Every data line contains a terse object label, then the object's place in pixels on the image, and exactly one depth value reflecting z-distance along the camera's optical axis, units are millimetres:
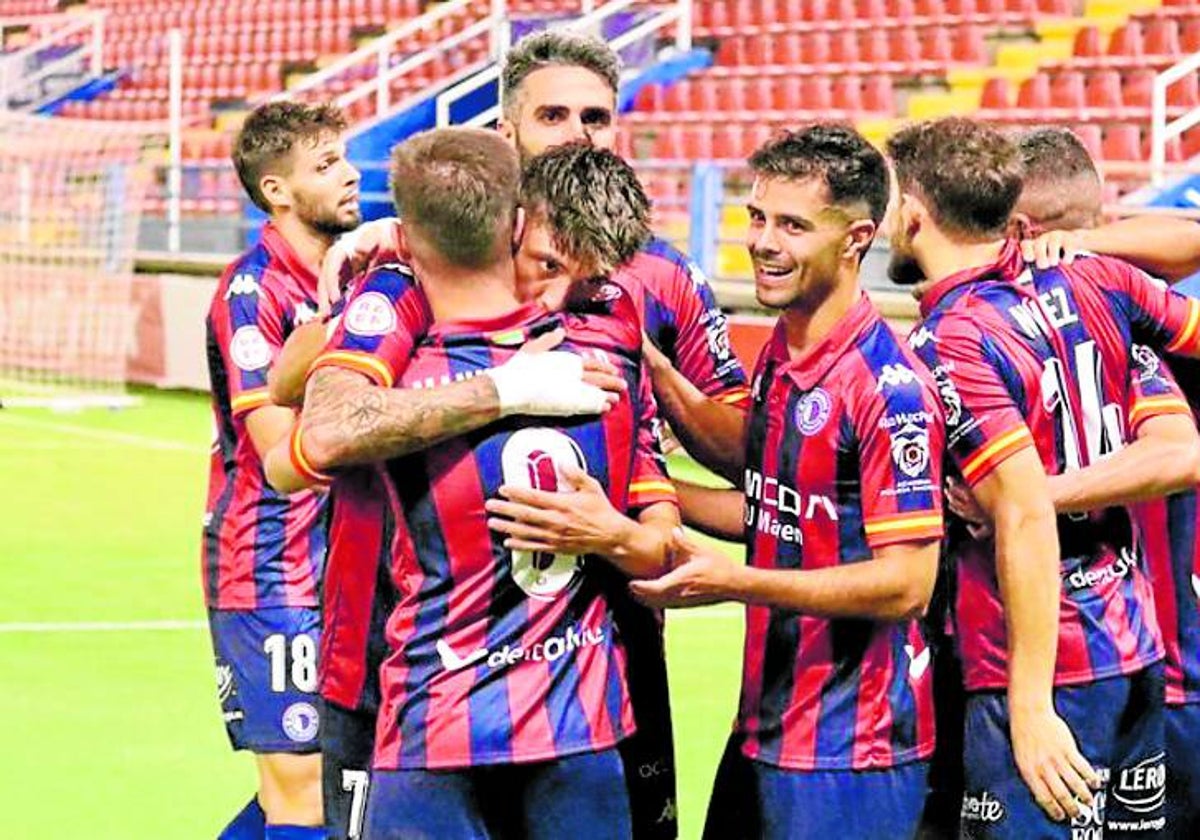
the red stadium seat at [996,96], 18969
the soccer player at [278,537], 5816
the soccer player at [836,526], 4211
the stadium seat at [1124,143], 17344
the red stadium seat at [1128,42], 18781
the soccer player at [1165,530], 5016
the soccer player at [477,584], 4039
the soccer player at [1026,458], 4324
